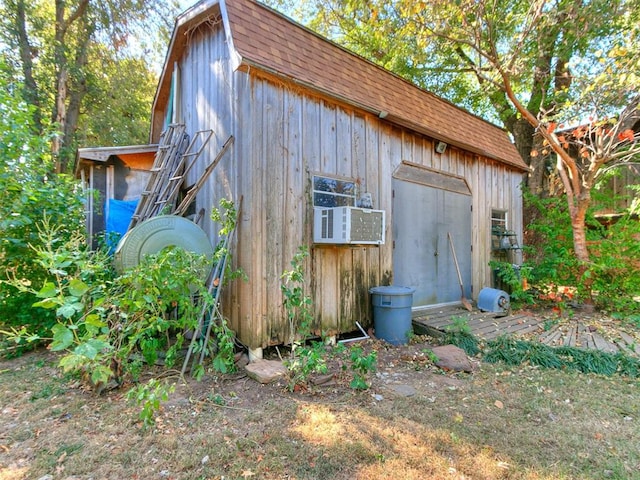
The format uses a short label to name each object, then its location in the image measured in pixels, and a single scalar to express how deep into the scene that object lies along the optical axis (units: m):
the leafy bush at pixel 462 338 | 4.33
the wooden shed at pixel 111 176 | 5.82
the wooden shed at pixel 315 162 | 3.78
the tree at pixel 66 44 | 9.95
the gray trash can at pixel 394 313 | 4.51
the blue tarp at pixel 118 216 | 5.75
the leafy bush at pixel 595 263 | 5.79
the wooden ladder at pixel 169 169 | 4.56
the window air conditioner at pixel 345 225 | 4.04
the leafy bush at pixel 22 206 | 3.76
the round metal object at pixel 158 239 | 3.29
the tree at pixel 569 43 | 5.52
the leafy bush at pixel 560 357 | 3.74
